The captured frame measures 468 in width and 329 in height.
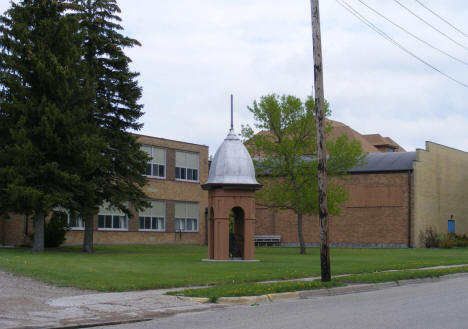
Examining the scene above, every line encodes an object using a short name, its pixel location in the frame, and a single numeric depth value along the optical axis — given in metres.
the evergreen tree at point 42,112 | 29.69
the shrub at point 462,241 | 52.47
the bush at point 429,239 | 50.81
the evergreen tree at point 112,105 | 34.31
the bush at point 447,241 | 50.09
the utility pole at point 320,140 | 17.45
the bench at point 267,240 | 56.38
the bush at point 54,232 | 39.14
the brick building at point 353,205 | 50.41
